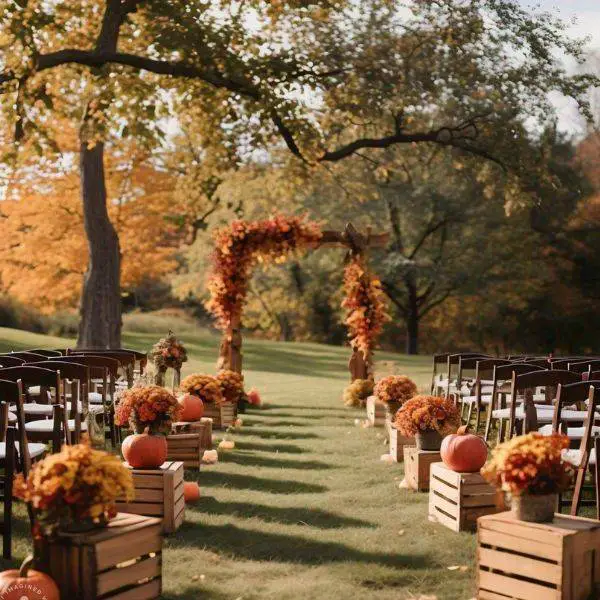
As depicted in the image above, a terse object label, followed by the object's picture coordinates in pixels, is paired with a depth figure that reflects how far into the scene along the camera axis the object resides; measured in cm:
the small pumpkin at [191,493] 753
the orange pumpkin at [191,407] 1018
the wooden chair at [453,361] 1154
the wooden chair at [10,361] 871
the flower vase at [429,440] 798
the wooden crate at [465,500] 653
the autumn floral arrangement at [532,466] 468
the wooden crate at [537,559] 460
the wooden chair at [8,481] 564
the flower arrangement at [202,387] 1150
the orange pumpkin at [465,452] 671
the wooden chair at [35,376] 680
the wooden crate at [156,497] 648
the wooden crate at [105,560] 437
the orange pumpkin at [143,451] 666
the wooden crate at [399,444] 971
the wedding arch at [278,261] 1553
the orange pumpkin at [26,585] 418
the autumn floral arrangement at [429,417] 782
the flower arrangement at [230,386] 1328
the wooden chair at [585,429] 597
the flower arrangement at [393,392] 1096
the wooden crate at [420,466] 795
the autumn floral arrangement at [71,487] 426
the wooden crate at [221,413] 1227
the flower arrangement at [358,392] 1574
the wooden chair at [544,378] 729
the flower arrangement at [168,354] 1077
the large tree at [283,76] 1569
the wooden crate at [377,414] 1291
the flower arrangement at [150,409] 733
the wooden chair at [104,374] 913
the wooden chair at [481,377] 1029
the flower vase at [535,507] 475
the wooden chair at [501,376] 903
